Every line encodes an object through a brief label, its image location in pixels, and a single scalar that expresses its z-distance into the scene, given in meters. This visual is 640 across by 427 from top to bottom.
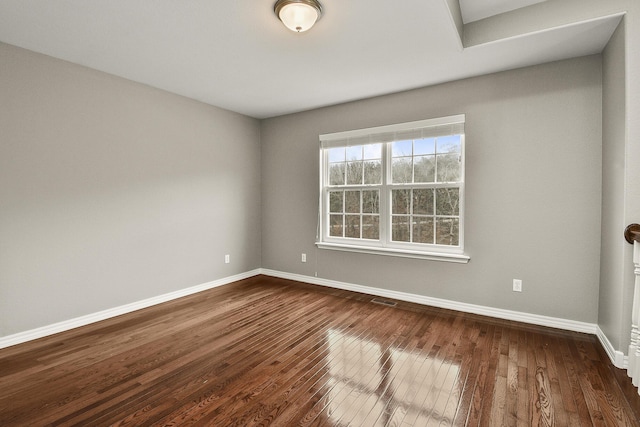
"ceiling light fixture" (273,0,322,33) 2.06
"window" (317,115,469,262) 3.57
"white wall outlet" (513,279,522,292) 3.14
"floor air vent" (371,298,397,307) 3.69
